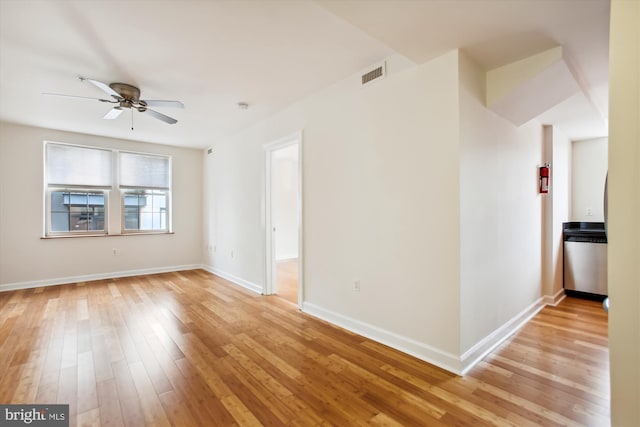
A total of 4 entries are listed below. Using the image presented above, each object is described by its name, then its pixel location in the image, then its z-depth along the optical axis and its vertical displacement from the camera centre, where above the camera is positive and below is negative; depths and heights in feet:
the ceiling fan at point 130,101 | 10.03 +3.99
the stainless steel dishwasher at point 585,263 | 13.26 -2.46
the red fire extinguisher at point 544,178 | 12.01 +1.35
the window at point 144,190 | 18.95 +1.49
